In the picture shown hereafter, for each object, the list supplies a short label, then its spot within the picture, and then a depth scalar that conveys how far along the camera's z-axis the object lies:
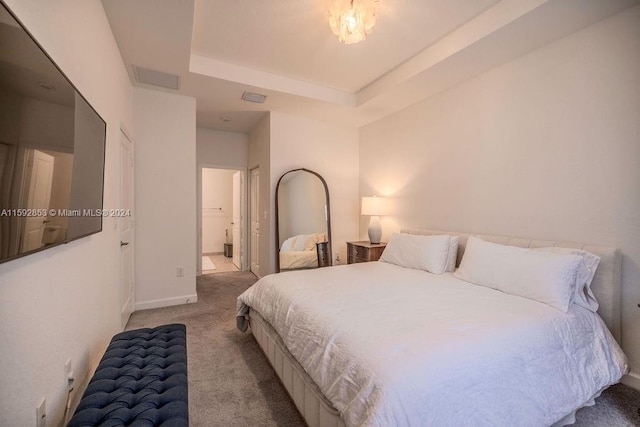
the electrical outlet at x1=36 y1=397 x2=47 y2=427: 1.10
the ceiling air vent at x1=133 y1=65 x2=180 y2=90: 2.95
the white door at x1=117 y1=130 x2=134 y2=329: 2.77
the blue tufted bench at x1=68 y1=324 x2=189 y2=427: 1.09
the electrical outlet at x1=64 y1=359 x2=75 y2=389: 1.38
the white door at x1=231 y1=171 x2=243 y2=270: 5.64
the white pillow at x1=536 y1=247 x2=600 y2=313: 1.96
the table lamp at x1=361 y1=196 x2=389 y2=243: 3.96
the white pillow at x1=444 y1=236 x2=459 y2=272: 2.85
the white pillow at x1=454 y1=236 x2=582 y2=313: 1.88
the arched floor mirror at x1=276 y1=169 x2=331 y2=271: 4.20
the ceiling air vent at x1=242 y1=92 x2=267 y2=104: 3.52
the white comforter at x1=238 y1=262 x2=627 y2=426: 1.14
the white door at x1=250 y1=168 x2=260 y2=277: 4.89
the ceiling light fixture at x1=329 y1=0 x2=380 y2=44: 2.08
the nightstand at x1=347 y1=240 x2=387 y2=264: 3.87
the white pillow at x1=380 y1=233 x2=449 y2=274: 2.81
